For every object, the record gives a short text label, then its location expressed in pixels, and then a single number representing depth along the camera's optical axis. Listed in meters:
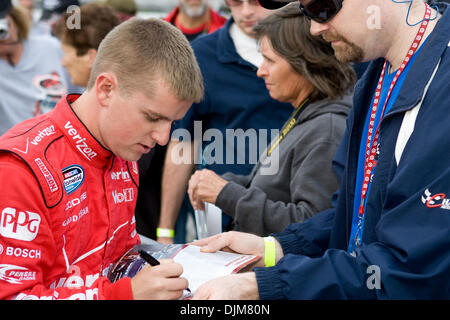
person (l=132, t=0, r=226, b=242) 3.39
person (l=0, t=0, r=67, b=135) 4.25
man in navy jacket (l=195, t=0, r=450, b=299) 1.43
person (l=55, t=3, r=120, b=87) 3.45
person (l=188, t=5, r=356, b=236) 2.34
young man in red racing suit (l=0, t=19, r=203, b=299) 1.47
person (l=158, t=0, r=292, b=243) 3.08
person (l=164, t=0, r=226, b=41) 4.42
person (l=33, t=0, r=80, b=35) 6.04
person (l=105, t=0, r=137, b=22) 5.19
